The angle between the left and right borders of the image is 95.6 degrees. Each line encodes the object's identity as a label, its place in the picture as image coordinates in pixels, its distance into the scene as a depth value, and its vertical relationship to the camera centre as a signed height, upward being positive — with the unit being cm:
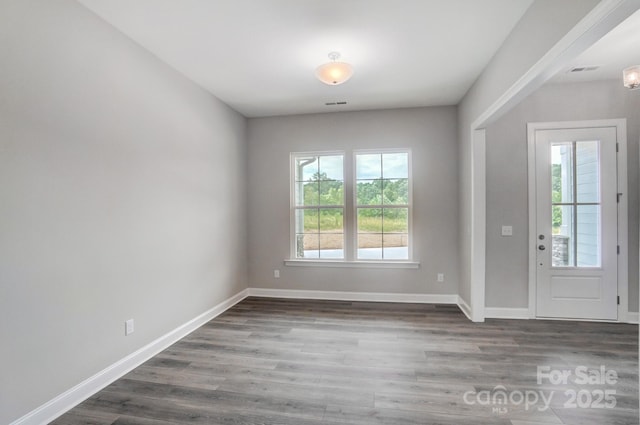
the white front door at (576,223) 338 -19
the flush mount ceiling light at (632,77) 259 +117
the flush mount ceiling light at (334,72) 259 +125
